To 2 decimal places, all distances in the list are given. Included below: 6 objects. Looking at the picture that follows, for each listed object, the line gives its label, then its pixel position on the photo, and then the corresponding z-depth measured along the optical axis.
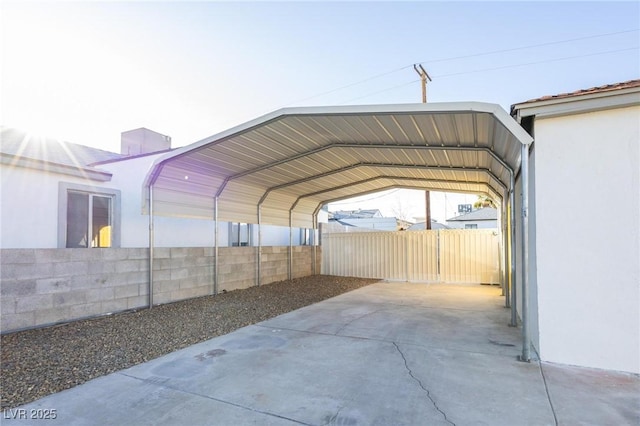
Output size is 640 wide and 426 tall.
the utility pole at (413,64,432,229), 14.16
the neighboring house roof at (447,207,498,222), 25.31
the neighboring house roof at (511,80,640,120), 3.59
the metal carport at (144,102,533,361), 4.82
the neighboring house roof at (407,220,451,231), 31.30
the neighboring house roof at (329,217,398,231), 30.27
